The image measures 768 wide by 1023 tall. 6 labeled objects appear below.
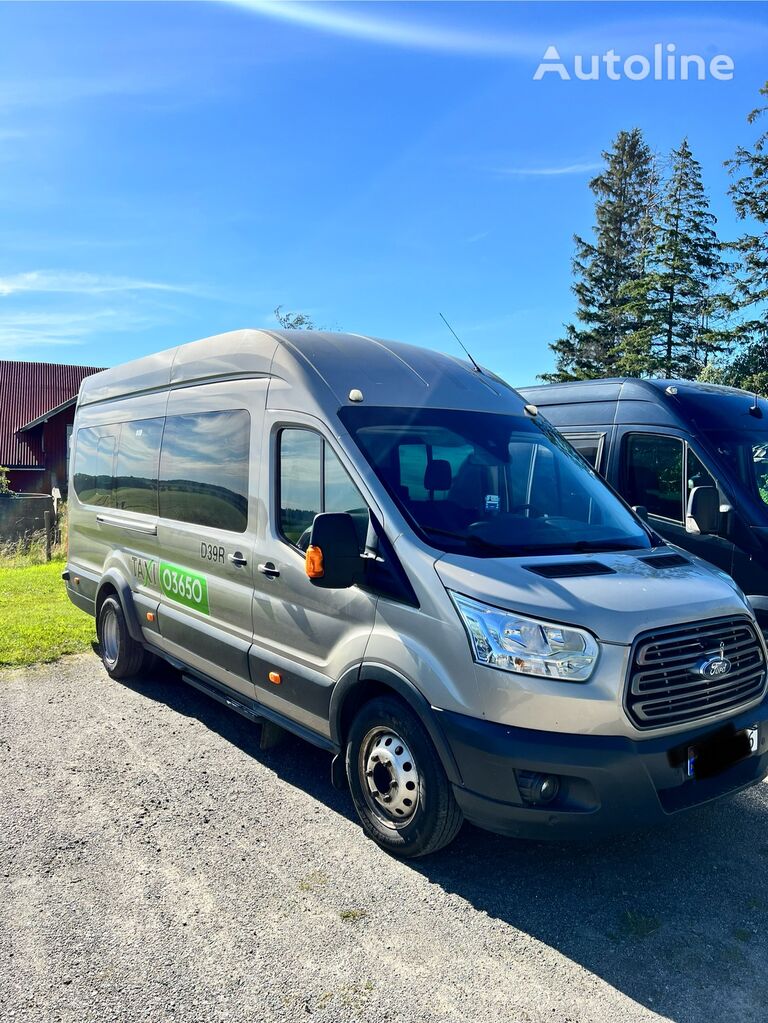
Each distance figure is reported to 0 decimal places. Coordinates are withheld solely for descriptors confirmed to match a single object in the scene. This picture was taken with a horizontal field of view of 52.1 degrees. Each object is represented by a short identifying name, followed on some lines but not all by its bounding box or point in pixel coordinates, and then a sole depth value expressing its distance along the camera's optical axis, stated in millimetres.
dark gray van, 6473
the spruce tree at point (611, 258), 41219
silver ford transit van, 3268
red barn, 36250
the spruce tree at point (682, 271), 33969
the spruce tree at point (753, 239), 28484
